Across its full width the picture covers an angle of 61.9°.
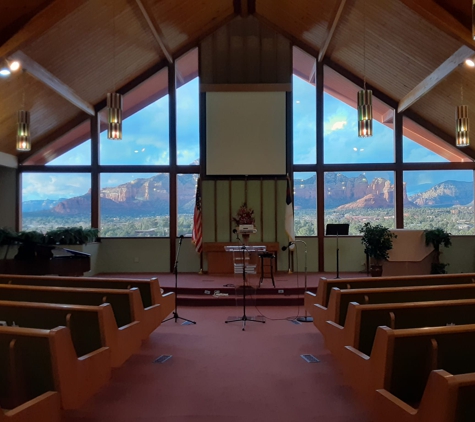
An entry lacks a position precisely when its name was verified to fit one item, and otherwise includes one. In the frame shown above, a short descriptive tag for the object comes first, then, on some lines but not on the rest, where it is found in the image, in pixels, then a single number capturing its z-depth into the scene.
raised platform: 6.15
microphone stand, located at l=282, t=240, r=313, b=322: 5.00
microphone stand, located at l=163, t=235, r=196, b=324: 5.01
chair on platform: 6.72
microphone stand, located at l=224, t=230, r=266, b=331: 4.78
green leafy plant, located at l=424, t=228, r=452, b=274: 7.42
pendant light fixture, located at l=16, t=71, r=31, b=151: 6.00
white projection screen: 8.71
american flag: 8.21
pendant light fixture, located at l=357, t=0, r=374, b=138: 5.91
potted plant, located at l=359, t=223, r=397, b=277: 7.35
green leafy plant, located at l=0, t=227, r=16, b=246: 6.21
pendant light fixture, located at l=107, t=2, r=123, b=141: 5.86
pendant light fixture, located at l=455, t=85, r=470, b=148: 6.04
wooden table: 8.38
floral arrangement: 8.00
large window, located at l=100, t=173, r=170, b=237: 8.91
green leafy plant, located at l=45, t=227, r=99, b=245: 7.69
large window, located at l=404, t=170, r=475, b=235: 8.86
